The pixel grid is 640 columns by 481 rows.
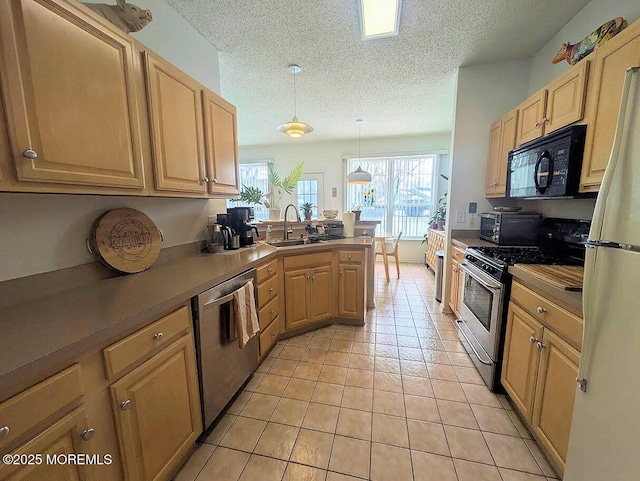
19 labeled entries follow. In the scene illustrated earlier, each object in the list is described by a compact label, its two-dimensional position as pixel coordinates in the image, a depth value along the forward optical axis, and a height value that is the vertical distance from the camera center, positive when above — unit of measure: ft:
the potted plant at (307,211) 11.22 -0.11
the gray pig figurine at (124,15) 4.08 +3.11
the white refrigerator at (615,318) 2.57 -1.17
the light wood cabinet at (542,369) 3.80 -2.66
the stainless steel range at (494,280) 5.59 -1.66
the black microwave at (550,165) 5.17 +0.98
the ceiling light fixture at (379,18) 6.03 +4.71
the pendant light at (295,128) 9.48 +2.98
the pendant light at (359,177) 14.58 +1.76
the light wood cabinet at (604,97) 4.20 +1.99
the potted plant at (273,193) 11.66 +0.99
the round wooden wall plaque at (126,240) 4.62 -0.61
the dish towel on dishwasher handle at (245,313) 5.27 -2.23
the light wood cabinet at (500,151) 7.64 +1.80
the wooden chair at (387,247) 14.51 -2.20
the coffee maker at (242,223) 7.95 -0.45
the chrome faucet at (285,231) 9.68 -0.84
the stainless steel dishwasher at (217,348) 4.50 -2.62
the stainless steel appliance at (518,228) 7.59 -0.55
